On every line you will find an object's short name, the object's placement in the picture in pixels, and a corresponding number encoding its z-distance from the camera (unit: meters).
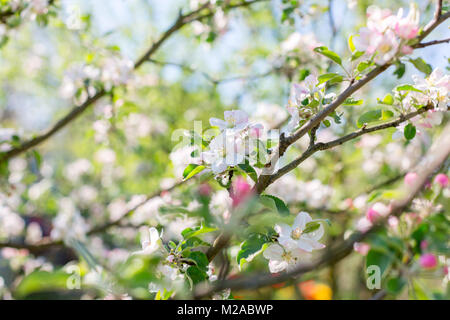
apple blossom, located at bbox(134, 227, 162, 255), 0.66
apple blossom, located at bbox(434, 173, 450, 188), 0.73
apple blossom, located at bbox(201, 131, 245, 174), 0.64
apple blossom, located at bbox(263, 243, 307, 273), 0.66
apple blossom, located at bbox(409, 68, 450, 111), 0.66
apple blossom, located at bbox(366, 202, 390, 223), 0.70
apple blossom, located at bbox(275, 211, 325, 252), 0.66
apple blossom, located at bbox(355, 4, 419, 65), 0.63
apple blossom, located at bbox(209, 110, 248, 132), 0.67
